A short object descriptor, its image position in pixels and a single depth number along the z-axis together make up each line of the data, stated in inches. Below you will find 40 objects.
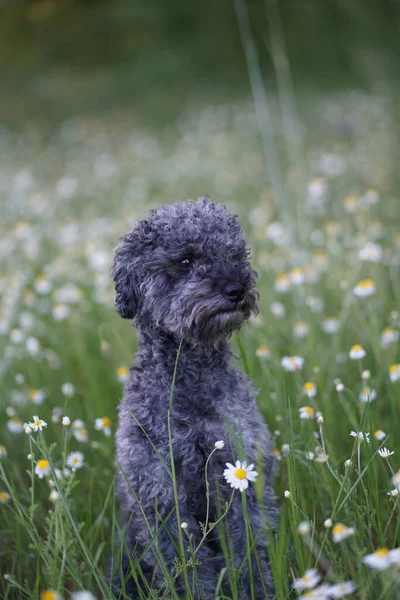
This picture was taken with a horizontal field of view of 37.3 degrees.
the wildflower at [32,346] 195.6
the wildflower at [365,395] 138.5
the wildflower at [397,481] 89.9
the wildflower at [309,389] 142.1
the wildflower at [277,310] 215.6
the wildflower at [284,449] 133.4
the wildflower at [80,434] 146.8
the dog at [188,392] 120.4
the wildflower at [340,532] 77.5
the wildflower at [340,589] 70.6
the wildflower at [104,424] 147.4
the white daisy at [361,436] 106.2
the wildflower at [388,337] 171.5
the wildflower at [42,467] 113.6
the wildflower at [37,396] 177.2
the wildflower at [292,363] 155.6
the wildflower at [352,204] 230.5
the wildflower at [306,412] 134.7
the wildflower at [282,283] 214.4
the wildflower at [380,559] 67.7
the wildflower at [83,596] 66.4
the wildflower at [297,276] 190.4
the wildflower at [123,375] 181.2
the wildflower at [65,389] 186.0
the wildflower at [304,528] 72.7
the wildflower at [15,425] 165.2
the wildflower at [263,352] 170.8
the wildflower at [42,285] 227.8
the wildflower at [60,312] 223.5
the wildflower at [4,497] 133.6
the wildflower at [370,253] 180.2
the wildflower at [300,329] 192.1
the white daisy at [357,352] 143.4
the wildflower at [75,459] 134.0
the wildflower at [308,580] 72.0
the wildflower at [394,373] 149.1
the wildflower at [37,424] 103.9
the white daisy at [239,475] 100.6
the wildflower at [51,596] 72.1
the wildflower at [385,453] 104.3
